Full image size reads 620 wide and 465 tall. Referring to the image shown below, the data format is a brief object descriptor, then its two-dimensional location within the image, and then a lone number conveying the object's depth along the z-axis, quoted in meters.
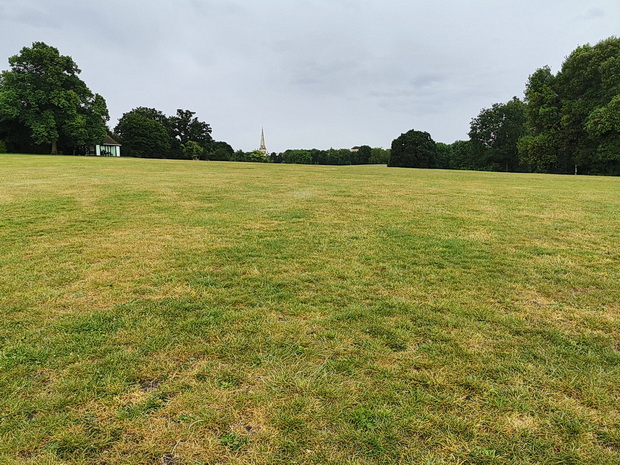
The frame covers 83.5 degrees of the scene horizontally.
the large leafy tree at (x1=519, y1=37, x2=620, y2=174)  32.31
